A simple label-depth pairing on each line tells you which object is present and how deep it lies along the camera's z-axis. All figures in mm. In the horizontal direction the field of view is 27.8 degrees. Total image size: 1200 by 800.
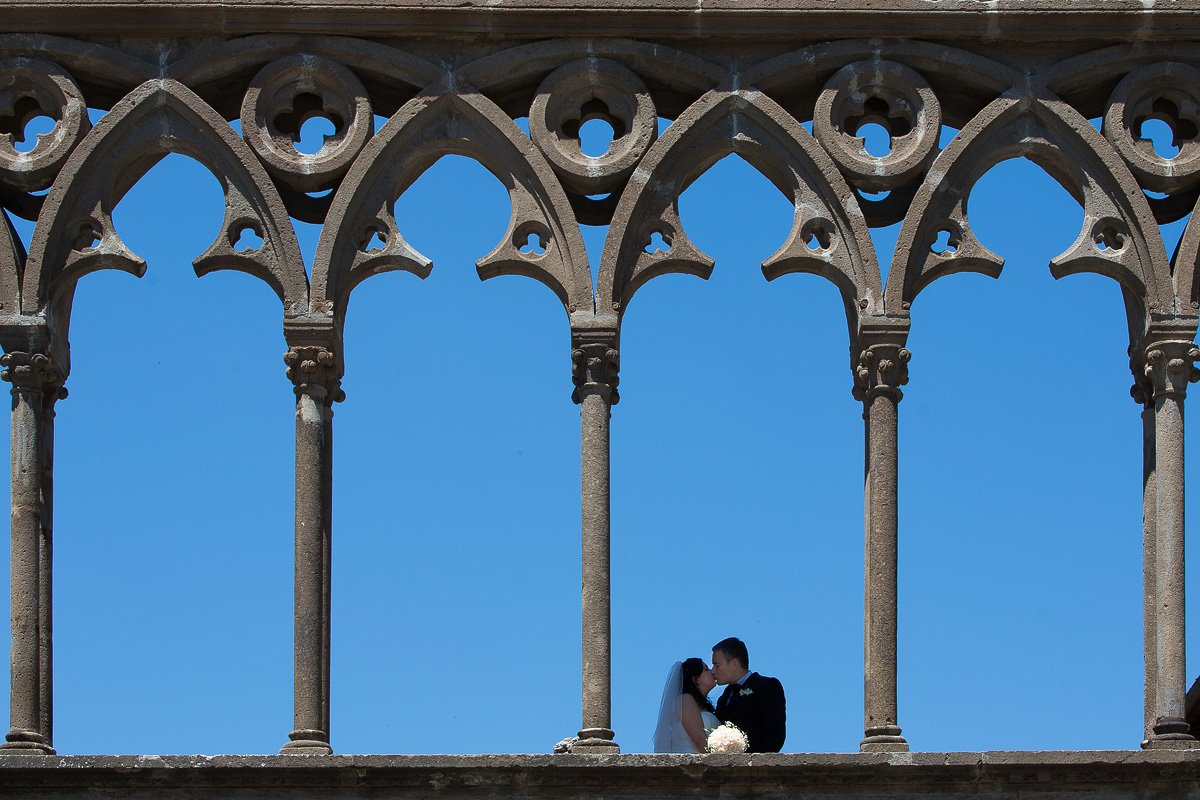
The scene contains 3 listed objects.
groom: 12703
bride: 12938
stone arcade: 13133
